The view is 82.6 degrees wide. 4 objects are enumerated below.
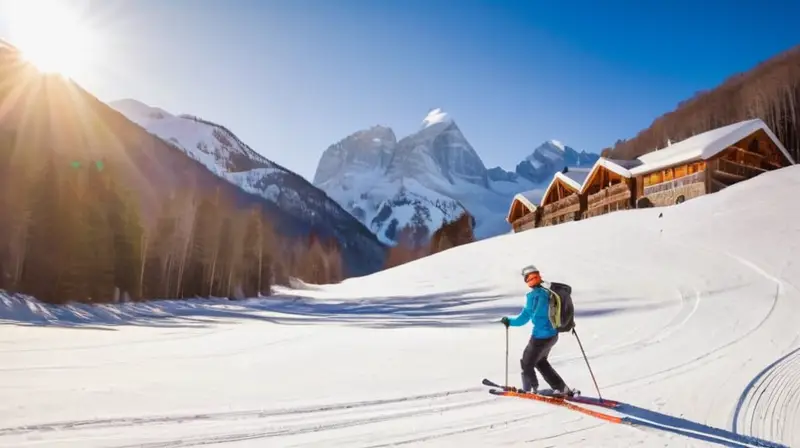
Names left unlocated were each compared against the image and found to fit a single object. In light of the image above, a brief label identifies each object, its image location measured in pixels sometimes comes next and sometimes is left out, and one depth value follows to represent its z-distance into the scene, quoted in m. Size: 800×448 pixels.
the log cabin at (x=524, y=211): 65.78
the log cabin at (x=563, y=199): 55.69
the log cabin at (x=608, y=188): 47.50
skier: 7.14
